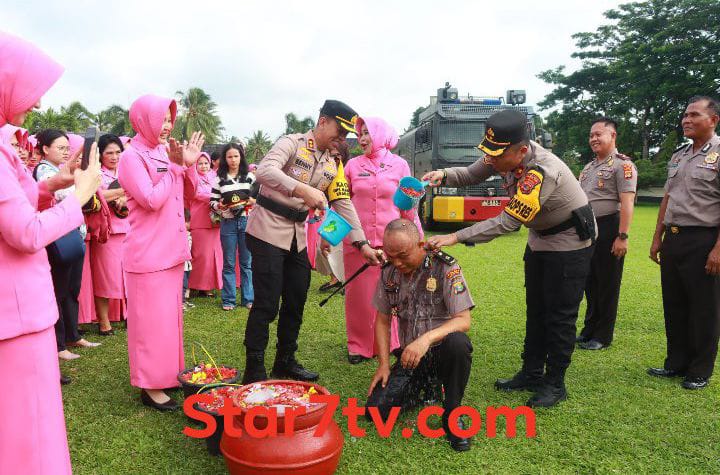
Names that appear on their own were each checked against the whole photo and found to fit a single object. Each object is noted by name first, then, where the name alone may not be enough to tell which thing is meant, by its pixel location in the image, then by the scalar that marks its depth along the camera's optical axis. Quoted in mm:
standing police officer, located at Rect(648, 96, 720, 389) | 3973
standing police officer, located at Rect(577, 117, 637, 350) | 4875
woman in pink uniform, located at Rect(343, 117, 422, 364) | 4684
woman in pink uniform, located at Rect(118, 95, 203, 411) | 3408
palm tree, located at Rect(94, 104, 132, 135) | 41406
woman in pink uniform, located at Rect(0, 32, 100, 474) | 1839
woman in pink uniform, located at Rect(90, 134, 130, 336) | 5207
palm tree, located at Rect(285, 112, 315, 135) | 51197
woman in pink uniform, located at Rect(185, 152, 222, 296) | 6734
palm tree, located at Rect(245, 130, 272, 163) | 50931
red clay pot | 2443
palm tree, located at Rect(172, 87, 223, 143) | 48469
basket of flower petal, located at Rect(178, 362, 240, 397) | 3215
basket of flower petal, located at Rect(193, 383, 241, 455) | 2865
